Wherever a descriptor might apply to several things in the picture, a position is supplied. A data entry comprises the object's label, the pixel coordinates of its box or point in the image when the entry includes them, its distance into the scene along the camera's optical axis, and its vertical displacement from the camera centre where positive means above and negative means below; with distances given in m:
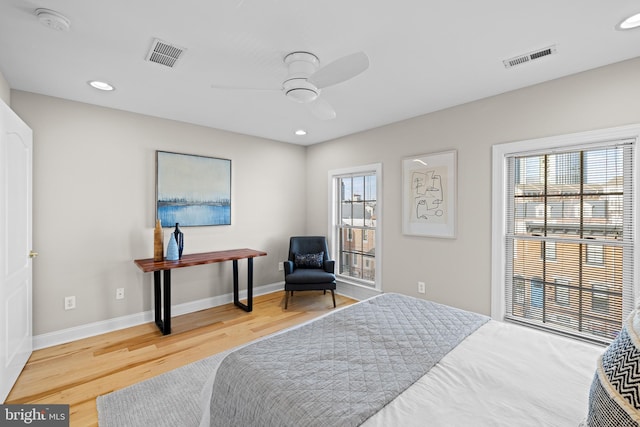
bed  1.05 -0.73
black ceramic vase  3.44 -0.32
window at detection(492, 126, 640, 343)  2.32 -0.17
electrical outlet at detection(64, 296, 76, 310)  2.98 -0.94
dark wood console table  3.12 -0.63
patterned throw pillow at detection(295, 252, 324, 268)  4.28 -0.72
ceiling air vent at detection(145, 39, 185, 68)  2.00 +1.14
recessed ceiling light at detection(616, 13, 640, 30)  1.72 +1.14
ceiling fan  1.71 +0.86
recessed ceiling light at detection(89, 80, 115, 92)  2.56 +1.13
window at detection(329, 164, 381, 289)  4.16 -0.18
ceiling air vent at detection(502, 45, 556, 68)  2.08 +1.15
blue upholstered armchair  3.85 -0.78
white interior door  2.01 -0.28
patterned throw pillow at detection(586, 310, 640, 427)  0.71 -0.45
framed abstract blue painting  3.56 +0.28
